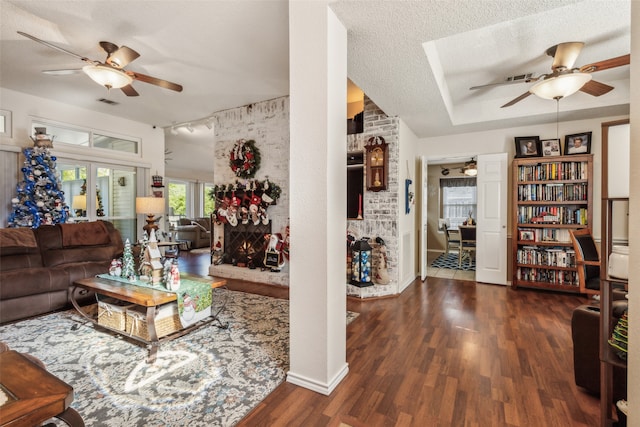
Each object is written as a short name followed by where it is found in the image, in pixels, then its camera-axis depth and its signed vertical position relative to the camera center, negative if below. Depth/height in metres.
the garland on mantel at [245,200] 4.61 +0.20
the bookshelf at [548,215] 4.09 -0.06
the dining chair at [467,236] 5.82 -0.52
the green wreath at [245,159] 4.75 +0.89
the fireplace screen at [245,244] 4.79 -0.55
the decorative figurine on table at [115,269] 2.95 -0.58
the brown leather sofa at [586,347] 1.78 -0.86
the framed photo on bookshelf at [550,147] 4.26 +0.96
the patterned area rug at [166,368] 1.67 -1.15
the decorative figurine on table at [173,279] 2.55 -0.60
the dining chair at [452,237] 6.93 -0.65
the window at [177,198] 10.81 +0.55
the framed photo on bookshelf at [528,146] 4.35 +0.98
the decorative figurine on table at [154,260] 2.69 -0.46
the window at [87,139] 4.86 +1.39
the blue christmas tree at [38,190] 4.22 +0.34
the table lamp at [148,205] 4.61 +0.12
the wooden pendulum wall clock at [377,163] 4.07 +0.70
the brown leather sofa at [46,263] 3.00 -0.60
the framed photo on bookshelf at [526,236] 4.36 -0.38
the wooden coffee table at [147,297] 2.29 -0.70
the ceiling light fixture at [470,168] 6.58 +0.99
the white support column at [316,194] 1.86 +0.12
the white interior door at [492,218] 4.58 -0.11
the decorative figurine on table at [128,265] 2.89 -0.53
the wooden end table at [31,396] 0.92 -0.63
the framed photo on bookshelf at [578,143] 4.09 +0.97
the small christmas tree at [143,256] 2.85 -0.45
